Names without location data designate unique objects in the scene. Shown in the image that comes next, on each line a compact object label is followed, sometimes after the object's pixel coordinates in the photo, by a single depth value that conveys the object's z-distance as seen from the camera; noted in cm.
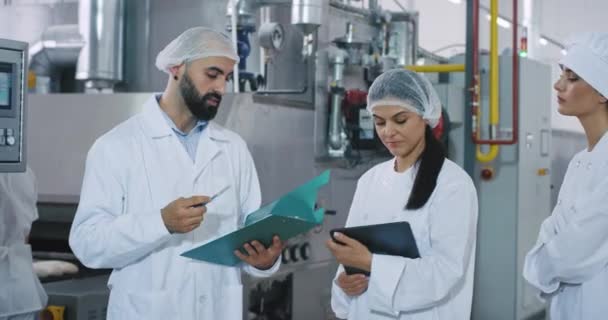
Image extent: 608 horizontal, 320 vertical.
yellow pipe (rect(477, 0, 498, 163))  373
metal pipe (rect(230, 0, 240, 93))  287
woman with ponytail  172
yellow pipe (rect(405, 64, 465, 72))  401
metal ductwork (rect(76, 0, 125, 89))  318
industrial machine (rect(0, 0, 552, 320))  276
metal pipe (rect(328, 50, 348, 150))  329
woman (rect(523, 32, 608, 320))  184
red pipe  372
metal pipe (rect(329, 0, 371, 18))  349
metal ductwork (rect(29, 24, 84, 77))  326
